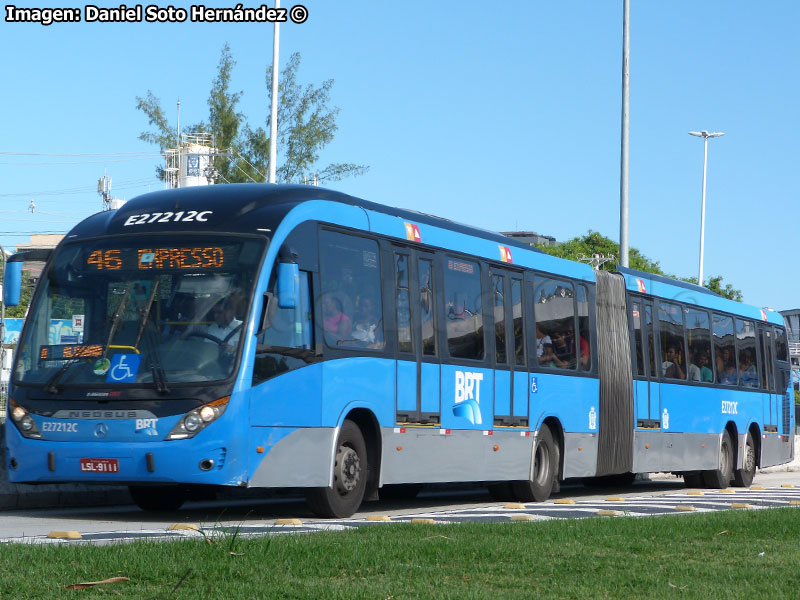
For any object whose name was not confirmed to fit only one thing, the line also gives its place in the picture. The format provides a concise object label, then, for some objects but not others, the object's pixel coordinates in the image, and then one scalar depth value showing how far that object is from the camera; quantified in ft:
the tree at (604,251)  273.95
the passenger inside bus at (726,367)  81.71
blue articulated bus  40.40
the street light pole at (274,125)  108.99
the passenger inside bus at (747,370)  85.30
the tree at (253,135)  118.32
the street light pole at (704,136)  202.49
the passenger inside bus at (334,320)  43.75
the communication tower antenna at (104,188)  214.69
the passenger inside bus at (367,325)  45.73
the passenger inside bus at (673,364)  74.69
